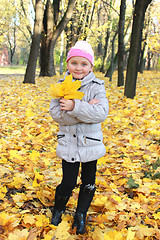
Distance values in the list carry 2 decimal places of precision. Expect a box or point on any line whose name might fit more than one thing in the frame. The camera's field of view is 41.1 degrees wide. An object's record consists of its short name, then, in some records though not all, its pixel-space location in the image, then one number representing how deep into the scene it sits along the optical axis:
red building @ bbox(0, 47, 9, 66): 67.36
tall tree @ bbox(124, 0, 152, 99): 6.42
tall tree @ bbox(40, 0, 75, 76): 11.20
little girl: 1.60
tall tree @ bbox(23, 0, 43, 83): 9.57
